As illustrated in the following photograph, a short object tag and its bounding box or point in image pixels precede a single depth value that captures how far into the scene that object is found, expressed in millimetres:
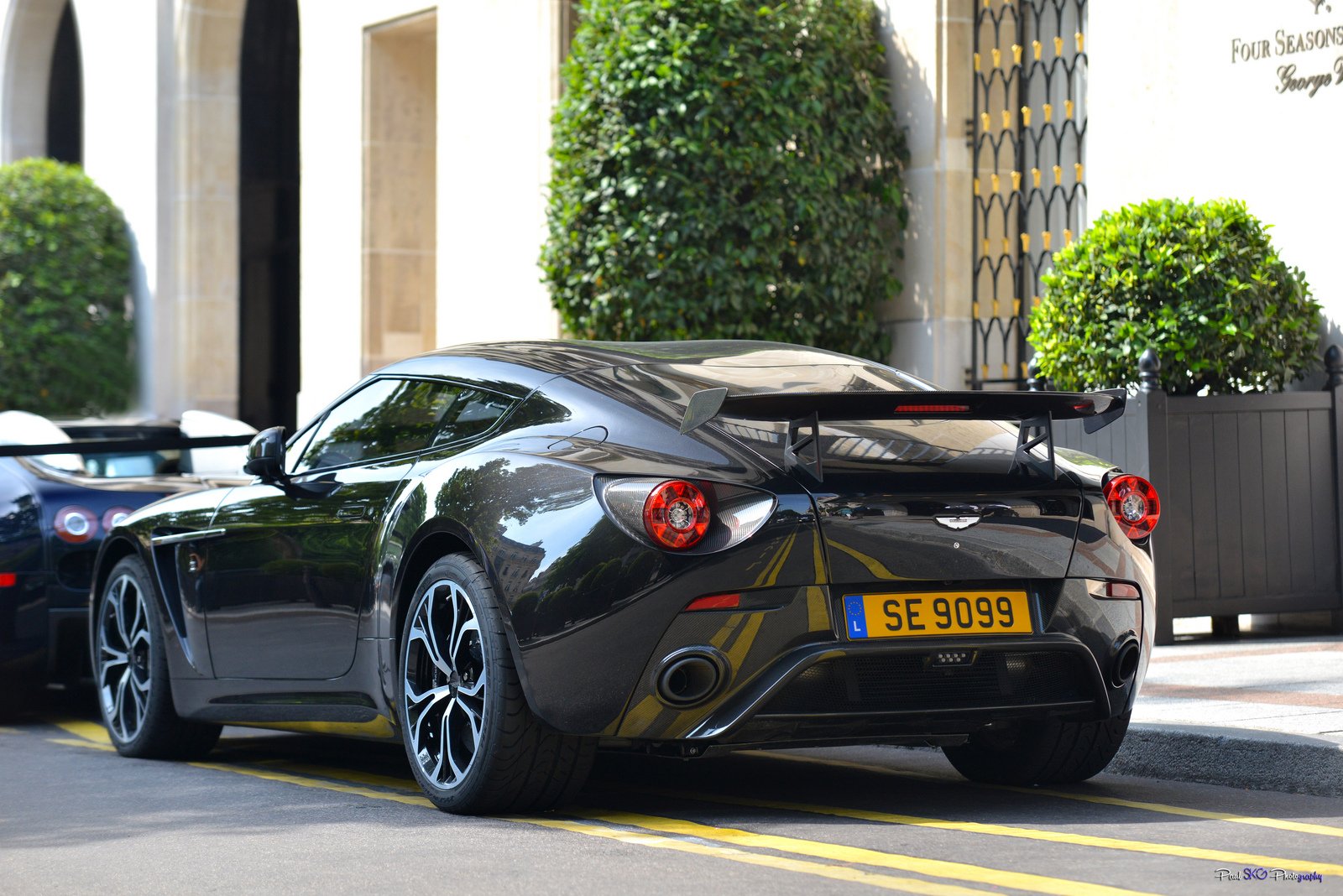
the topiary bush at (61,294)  20125
